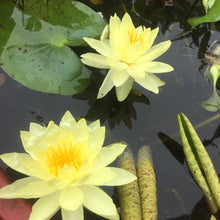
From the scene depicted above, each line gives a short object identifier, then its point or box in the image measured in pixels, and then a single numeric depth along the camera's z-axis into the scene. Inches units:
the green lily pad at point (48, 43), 15.4
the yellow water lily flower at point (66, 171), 10.9
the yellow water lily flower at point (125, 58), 14.6
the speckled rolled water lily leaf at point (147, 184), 12.1
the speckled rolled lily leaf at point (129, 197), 11.9
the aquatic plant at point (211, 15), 18.1
